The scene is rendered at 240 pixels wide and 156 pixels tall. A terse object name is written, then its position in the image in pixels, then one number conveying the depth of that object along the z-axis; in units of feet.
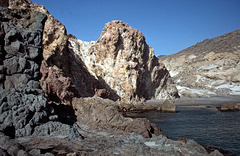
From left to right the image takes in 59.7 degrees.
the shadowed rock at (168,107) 127.93
